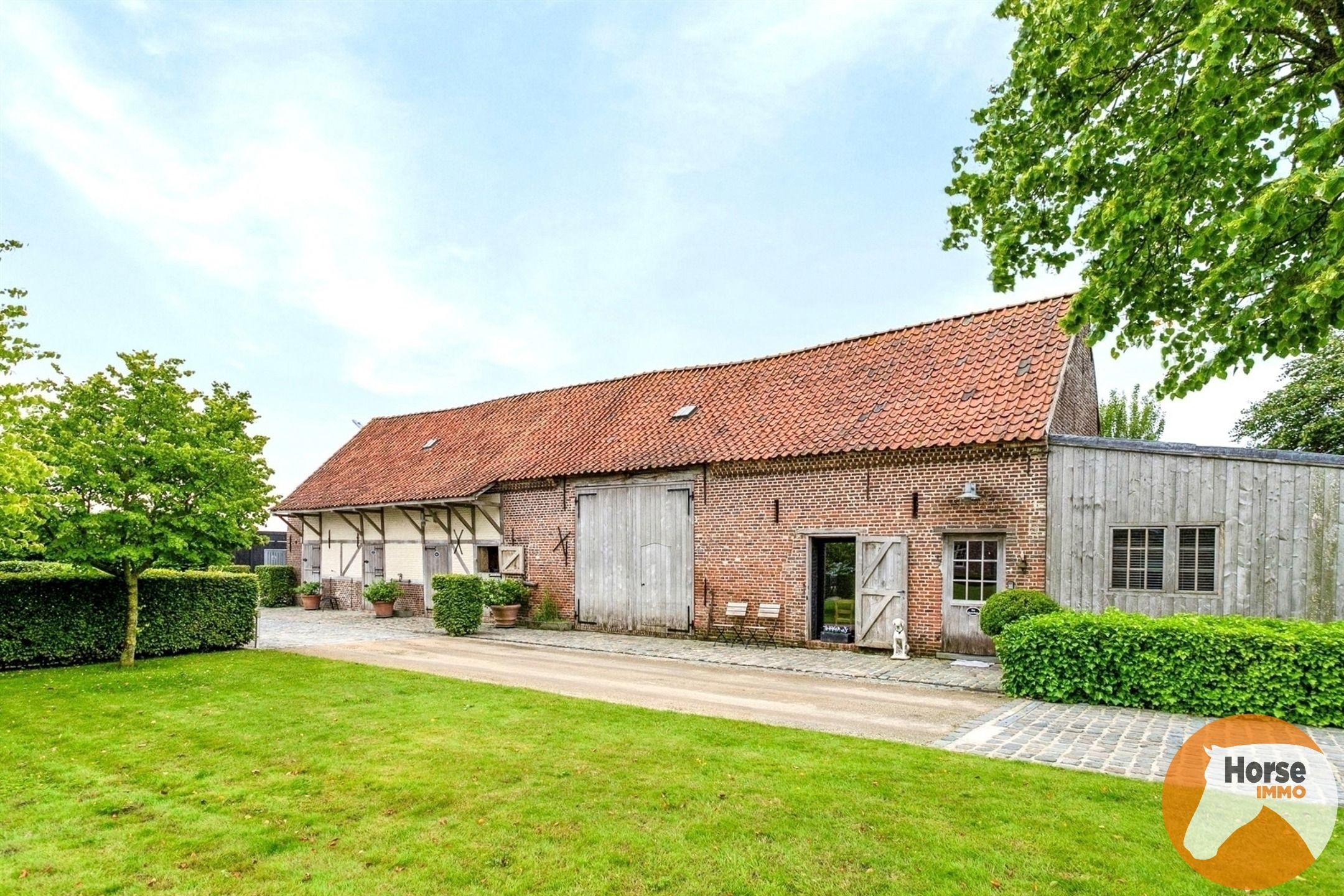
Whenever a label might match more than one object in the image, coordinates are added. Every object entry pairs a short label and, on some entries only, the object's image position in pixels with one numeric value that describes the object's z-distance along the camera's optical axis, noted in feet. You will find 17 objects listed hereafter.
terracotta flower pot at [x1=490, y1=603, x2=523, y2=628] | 55.88
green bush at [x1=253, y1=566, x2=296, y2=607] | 81.05
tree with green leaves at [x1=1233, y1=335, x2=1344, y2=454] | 68.90
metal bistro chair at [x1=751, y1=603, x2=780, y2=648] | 44.75
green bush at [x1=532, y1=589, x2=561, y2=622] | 55.47
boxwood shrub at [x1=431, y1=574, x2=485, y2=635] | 52.13
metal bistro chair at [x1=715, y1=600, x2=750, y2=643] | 45.96
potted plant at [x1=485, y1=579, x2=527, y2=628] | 55.06
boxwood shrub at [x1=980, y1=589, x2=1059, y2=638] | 32.53
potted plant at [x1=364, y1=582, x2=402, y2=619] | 66.33
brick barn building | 38.75
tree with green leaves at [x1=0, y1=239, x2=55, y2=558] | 26.53
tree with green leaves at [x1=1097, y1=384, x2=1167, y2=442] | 84.48
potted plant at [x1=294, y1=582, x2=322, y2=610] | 76.02
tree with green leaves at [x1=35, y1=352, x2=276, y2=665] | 33.55
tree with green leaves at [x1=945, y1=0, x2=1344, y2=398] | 17.35
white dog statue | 39.45
